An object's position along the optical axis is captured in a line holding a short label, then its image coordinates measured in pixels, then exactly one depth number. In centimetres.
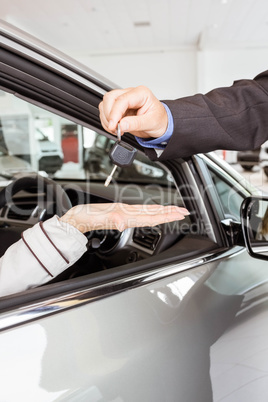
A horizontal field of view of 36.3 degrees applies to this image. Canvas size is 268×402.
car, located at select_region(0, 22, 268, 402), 71
